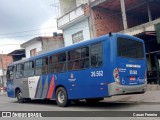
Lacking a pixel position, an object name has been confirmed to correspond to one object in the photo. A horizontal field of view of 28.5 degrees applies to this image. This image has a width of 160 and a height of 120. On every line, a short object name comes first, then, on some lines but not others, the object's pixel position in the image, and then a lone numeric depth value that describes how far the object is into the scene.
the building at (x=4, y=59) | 57.08
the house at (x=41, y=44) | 35.47
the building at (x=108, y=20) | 20.61
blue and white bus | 12.14
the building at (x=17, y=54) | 42.21
